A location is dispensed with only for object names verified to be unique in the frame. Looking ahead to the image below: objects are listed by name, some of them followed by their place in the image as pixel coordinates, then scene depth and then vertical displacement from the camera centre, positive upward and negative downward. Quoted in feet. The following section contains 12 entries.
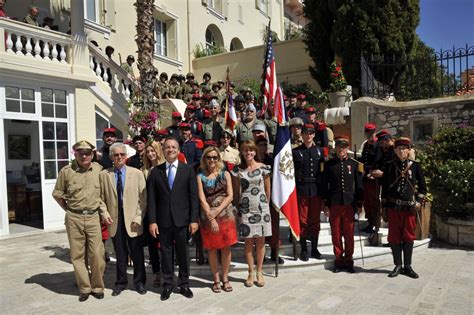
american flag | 21.17 +4.13
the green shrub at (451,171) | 23.17 -1.58
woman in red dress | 15.97 -2.26
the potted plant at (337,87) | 39.42 +6.46
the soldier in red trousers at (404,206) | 17.75 -2.74
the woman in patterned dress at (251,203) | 16.65 -2.31
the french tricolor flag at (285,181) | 17.70 -1.45
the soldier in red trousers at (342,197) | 18.22 -2.31
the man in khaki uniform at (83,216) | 16.03 -2.56
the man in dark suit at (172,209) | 15.70 -2.31
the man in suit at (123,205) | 16.30 -2.20
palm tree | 36.14 +10.02
